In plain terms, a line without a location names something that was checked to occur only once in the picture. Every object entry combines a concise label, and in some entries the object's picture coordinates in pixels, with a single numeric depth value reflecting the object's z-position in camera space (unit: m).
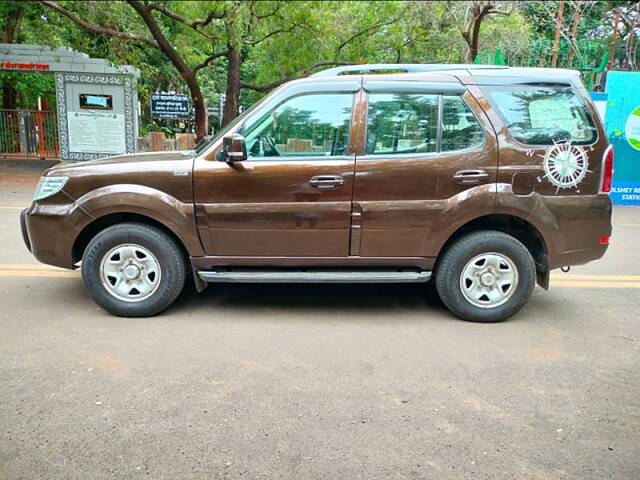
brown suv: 4.49
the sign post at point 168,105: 19.56
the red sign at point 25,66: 15.25
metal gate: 17.61
